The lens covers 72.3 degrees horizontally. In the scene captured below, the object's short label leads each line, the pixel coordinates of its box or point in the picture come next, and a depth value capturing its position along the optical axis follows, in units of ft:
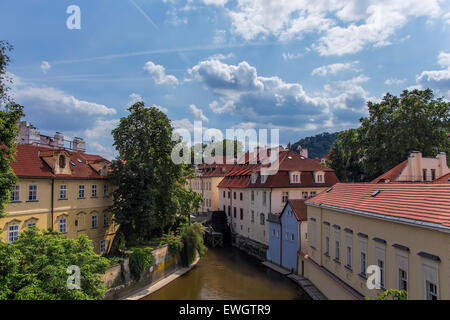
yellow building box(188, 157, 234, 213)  161.48
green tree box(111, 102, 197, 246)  77.56
